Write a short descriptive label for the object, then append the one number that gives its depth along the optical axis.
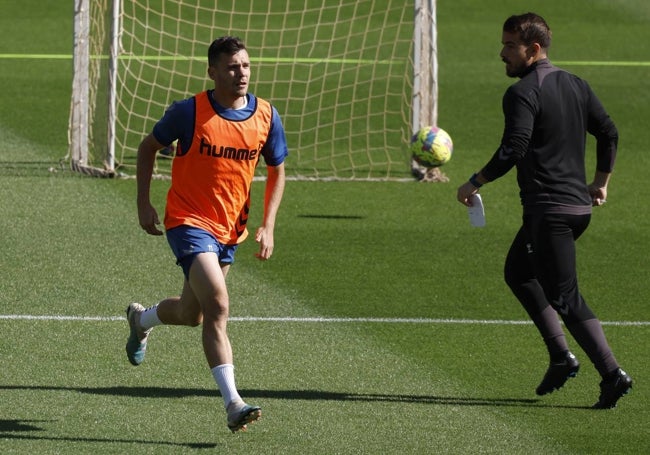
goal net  31.77
